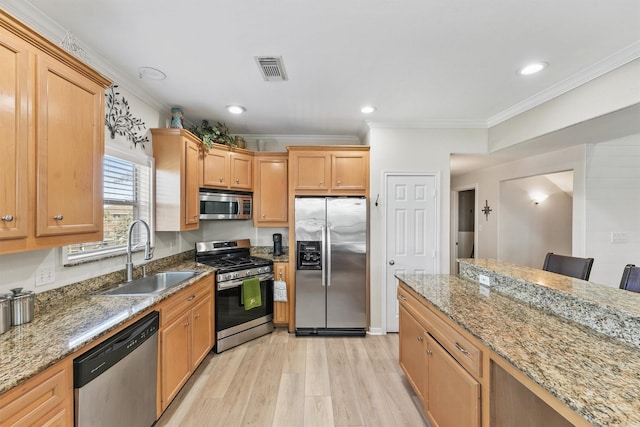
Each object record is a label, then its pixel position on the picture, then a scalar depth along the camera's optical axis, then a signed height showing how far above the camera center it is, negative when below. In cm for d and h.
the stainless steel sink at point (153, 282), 212 -64
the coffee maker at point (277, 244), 370 -45
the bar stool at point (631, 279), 189 -47
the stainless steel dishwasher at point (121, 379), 123 -90
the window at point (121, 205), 208 +5
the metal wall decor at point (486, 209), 505 +8
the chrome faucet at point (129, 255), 213 -37
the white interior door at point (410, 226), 336 -17
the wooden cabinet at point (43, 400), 94 -74
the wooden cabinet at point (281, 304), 333 -115
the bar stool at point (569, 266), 212 -44
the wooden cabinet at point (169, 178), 269 +34
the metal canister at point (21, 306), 135 -50
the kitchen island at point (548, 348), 82 -57
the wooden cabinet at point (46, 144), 116 +34
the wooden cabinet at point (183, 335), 191 -103
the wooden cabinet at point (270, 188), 359 +32
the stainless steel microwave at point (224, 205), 311 +9
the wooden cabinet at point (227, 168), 312 +54
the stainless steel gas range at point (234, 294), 284 -92
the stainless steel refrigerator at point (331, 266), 320 -64
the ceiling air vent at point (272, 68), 199 +114
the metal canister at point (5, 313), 129 -51
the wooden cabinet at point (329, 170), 335 +54
